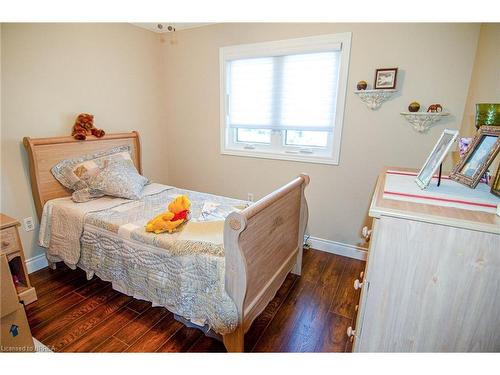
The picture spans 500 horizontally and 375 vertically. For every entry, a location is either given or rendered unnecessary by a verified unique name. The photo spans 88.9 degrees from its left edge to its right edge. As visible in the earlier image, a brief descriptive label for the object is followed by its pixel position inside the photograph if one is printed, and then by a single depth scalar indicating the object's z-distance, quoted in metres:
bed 1.35
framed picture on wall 2.09
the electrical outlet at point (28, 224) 2.23
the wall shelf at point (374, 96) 2.14
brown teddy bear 2.40
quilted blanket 1.43
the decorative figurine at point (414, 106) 2.04
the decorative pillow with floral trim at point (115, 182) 2.28
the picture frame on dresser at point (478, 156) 1.03
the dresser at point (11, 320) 1.20
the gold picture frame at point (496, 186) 0.99
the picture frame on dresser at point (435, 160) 1.06
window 2.39
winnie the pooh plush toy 1.69
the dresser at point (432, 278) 0.80
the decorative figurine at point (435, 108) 2.00
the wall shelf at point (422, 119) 2.00
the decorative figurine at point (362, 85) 2.20
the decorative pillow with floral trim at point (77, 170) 2.28
